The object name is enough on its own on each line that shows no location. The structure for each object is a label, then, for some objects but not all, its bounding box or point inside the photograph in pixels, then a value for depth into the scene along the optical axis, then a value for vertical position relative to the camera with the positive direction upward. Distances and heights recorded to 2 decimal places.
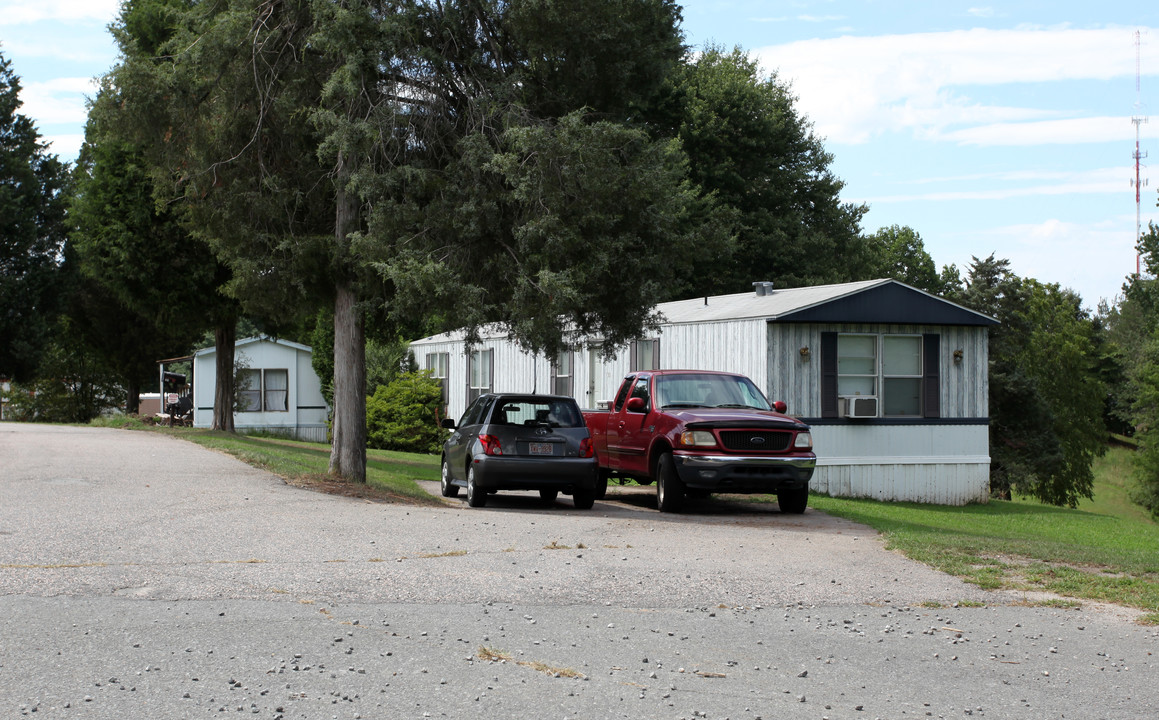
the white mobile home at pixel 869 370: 21.77 +0.59
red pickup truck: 14.51 -0.55
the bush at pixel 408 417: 35.12 -0.63
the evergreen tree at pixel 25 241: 43.97 +6.16
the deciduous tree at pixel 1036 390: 36.56 +0.43
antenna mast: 56.07 +11.53
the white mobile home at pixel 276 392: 41.56 +0.17
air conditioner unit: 21.92 -0.15
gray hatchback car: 14.72 -0.72
